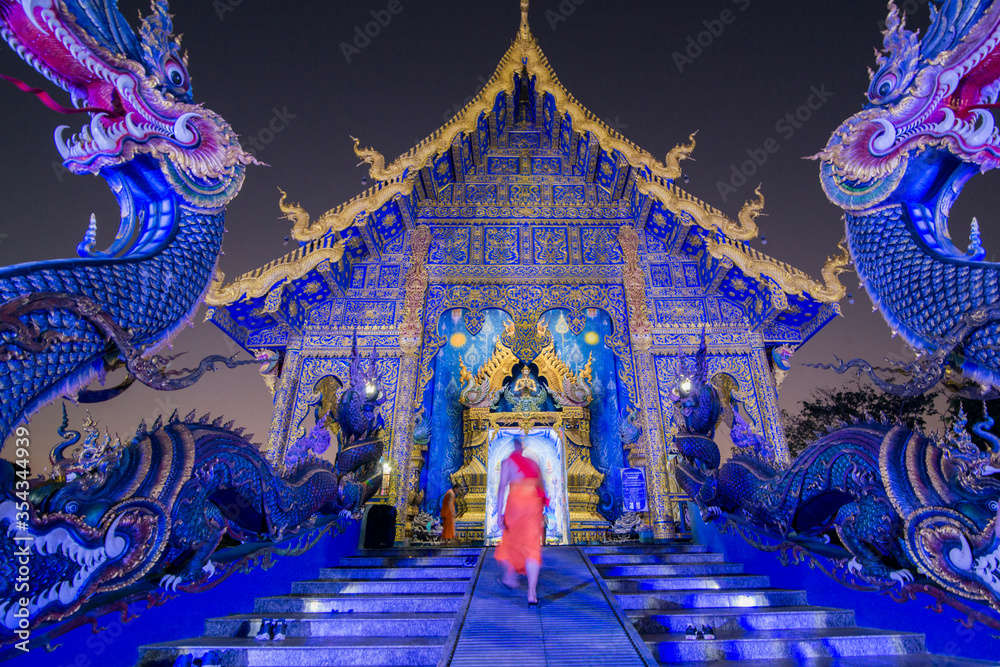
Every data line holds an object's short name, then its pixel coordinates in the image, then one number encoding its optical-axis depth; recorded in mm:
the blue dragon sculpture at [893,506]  2277
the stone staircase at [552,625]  2449
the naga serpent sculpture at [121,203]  2424
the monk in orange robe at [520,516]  3248
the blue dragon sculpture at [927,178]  2723
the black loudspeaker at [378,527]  5477
